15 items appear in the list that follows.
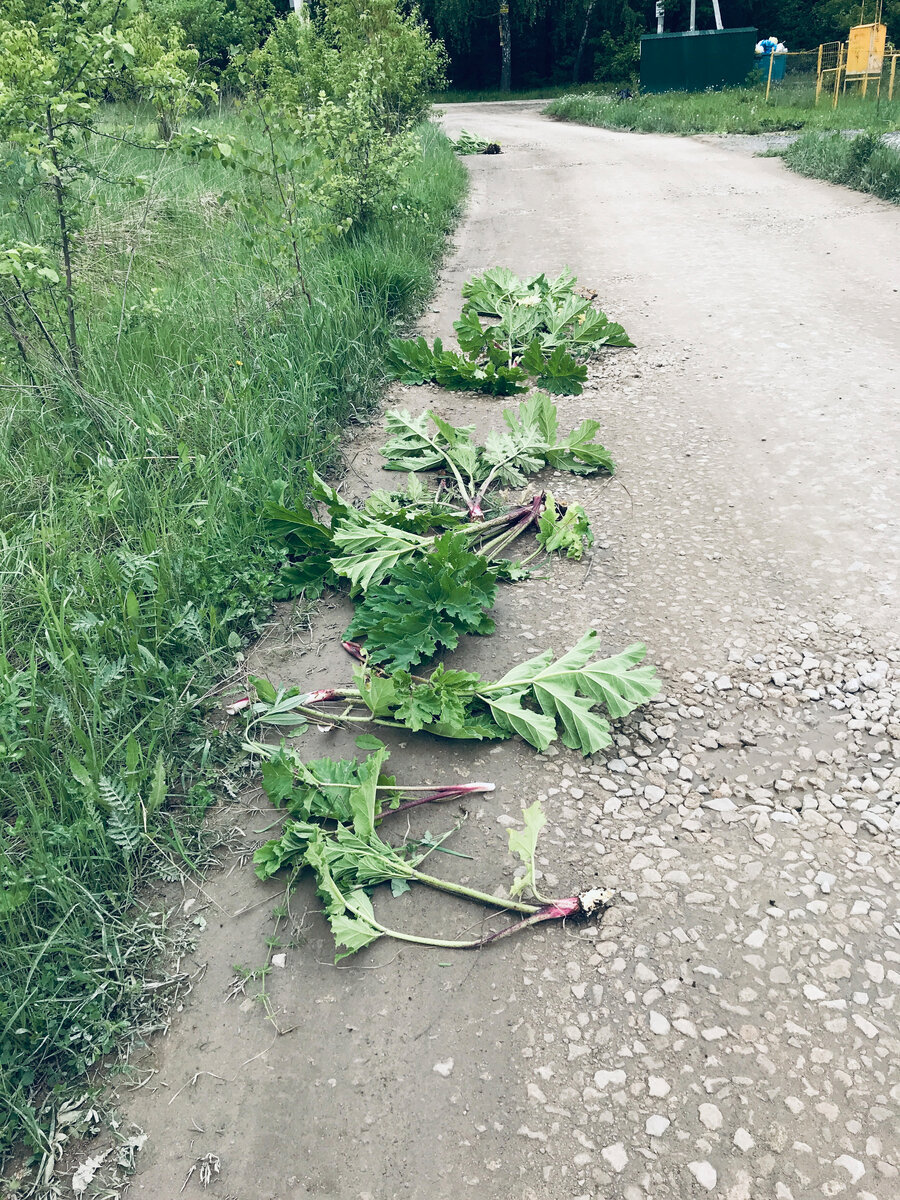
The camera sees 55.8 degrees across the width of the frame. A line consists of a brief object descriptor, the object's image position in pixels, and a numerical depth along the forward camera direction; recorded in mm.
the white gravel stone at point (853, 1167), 1667
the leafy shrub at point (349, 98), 6601
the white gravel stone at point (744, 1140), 1729
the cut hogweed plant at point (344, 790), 2432
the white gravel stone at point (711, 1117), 1767
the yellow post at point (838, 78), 16809
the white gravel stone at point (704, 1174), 1683
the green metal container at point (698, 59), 23547
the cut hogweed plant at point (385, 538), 3295
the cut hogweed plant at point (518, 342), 5242
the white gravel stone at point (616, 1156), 1726
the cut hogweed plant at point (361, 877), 2184
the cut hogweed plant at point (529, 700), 2707
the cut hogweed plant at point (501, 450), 4109
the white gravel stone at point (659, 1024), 1950
